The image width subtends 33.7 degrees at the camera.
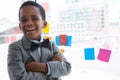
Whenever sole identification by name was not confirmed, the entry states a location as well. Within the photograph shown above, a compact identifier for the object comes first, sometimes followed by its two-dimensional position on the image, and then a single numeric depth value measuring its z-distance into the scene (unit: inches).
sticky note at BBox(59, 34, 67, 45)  67.6
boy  41.1
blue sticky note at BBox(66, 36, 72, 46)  67.4
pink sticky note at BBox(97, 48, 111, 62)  64.3
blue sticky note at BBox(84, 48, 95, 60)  65.6
